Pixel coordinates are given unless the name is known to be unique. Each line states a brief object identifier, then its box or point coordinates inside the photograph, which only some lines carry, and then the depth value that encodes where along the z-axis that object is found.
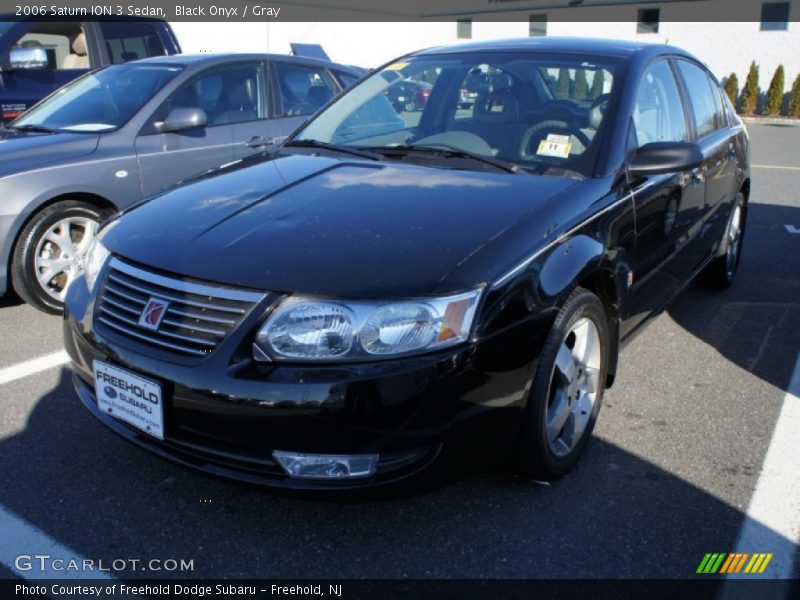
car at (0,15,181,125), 6.74
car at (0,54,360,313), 4.55
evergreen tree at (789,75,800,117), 22.72
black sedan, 2.24
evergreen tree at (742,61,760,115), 23.55
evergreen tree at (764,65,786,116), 22.92
